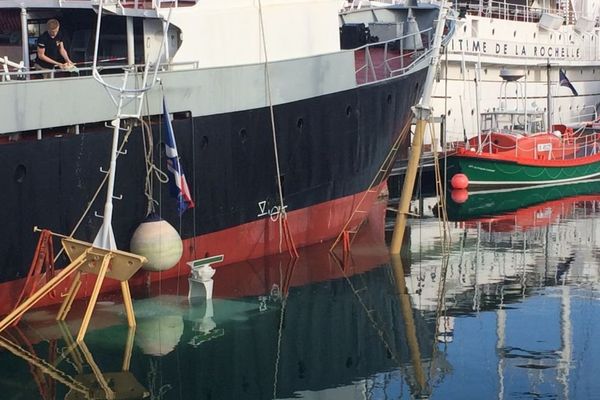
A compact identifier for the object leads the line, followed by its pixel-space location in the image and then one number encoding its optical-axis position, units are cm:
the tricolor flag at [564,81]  4481
